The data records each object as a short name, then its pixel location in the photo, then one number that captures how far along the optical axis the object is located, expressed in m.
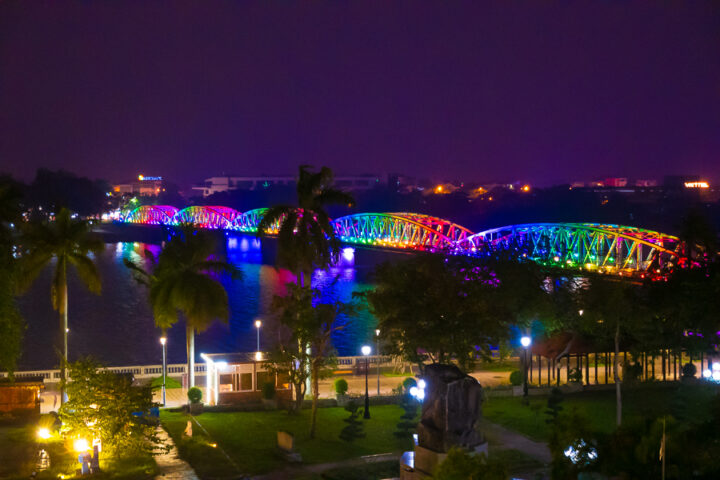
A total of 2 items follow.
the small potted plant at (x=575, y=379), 30.09
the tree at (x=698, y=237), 35.34
